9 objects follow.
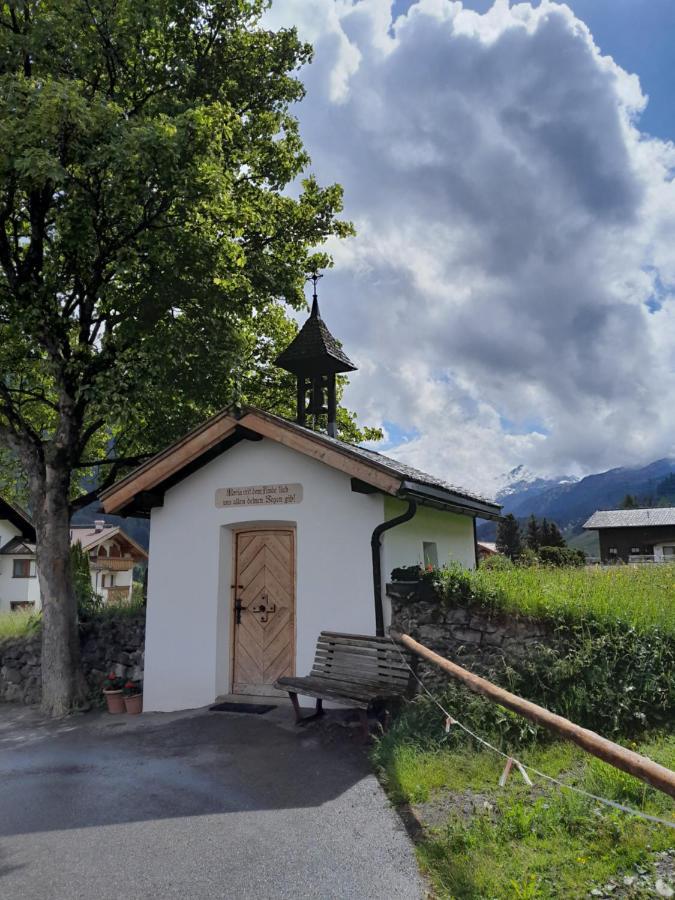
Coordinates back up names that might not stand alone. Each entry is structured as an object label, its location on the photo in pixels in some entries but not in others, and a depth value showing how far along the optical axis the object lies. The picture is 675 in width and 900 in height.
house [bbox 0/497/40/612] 34.19
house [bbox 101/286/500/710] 8.36
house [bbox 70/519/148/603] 41.48
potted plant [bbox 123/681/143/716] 9.36
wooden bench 6.69
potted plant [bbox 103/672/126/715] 9.45
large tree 8.70
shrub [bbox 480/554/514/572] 12.01
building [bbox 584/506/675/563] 51.06
